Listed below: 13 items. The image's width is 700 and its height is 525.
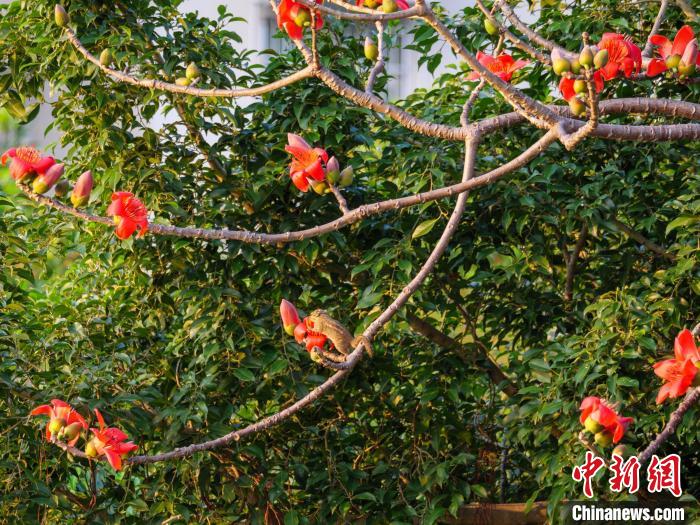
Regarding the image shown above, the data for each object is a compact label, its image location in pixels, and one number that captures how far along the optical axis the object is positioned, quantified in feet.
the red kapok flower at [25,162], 32.13
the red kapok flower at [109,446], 32.39
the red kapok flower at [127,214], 32.44
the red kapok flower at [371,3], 32.63
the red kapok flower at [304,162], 32.15
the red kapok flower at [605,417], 31.92
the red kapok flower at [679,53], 32.29
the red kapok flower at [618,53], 32.28
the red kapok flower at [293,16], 31.96
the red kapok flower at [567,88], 31.60
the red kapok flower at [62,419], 32.38
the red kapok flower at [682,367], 31.72
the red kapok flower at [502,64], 33.40
